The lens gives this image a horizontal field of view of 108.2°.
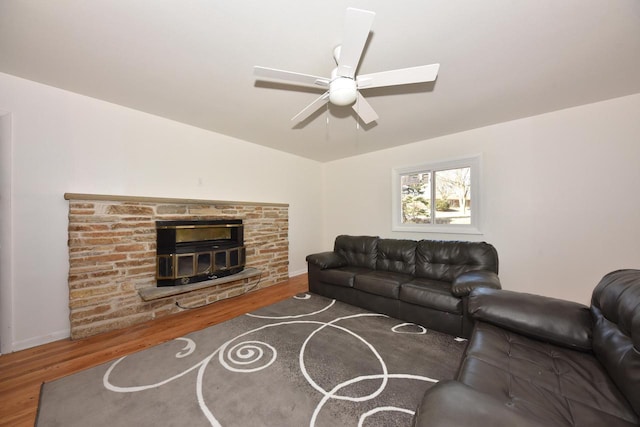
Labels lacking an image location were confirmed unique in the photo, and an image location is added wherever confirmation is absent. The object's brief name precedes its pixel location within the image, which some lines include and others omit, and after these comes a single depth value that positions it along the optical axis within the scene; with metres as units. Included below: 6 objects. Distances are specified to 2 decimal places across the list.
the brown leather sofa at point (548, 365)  0.83
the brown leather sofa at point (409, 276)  2.38
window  3.51
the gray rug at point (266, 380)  1.45
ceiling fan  1.49
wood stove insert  2.88
